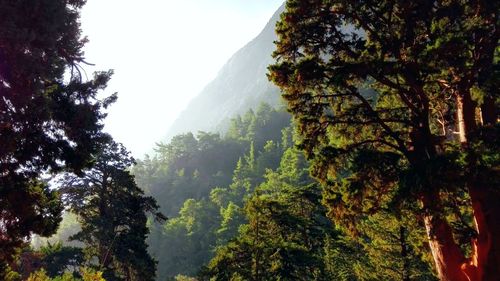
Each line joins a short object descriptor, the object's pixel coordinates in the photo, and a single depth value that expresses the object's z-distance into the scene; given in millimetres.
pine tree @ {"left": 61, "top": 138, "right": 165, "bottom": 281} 23000
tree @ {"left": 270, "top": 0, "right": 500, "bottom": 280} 8328
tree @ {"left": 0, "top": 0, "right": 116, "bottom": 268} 9430
